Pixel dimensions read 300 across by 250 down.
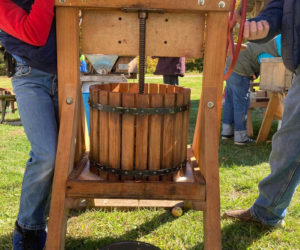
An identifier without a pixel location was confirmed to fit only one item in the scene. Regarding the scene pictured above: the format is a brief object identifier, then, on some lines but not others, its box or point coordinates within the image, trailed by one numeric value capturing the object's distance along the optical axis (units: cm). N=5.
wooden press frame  150
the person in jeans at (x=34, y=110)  173
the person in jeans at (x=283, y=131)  188
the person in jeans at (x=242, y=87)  452
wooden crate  399
